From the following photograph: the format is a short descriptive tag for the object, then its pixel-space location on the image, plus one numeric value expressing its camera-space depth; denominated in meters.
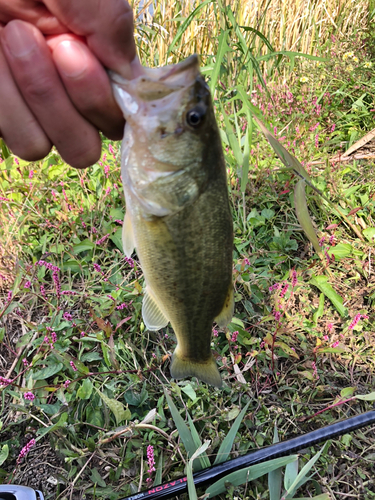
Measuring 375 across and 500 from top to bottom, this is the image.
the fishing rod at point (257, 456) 0.31
